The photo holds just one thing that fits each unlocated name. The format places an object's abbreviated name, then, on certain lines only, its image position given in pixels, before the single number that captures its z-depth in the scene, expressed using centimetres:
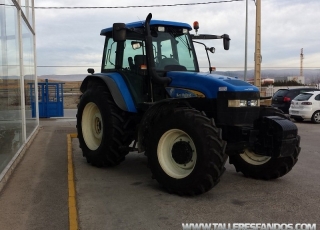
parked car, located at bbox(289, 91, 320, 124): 1602
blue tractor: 518
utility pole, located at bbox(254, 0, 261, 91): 1862
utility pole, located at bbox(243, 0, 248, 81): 1948
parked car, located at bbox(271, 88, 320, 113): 1816
